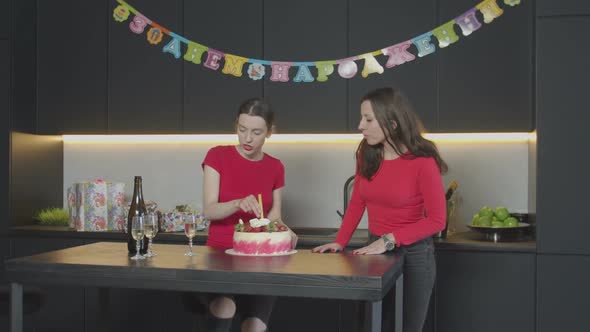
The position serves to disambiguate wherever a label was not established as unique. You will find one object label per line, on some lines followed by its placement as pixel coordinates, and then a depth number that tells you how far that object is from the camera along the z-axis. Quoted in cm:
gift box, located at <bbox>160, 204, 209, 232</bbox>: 395
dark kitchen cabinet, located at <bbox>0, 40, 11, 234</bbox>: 411
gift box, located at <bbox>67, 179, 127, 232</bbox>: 402
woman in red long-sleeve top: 262
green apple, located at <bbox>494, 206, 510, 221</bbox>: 362
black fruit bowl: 356
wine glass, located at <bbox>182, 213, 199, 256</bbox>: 261
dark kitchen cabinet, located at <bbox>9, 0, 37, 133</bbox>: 414
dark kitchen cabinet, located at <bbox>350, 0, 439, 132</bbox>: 383
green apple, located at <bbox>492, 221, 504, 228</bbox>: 357
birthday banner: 378
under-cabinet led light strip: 402
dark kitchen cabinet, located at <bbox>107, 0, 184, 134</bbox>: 414
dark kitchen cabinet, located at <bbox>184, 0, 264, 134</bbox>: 404
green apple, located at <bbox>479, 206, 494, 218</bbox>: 366
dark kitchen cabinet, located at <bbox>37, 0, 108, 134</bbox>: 424
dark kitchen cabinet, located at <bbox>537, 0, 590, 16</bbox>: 334
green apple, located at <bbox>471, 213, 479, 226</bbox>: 367
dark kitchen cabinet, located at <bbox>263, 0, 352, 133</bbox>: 395
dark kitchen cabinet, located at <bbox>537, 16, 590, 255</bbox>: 334
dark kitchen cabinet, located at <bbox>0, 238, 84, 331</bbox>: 398
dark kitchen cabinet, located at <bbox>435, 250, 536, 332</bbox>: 342
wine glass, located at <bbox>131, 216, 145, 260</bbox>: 250
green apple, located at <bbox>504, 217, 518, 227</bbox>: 359
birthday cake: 257
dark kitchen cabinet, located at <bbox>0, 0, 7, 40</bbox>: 413
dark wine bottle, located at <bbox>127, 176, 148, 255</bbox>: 275
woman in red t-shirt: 270
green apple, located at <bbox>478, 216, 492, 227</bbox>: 363
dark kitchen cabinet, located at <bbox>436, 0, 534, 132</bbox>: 373
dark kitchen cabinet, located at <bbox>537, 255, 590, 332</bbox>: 333
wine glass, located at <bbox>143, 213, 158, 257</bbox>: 251
